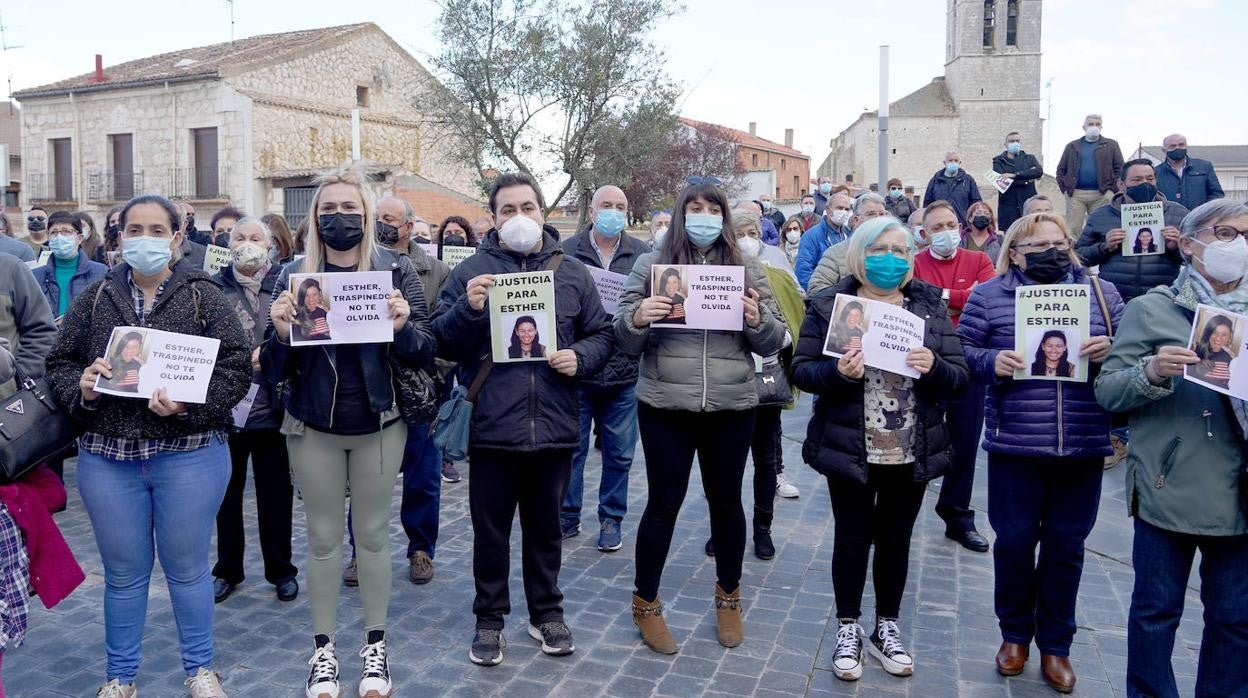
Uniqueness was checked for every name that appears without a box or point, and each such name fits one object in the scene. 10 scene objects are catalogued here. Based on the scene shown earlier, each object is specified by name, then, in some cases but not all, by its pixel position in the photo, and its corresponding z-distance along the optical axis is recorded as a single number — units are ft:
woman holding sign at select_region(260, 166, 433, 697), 13.37
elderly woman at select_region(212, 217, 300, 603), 17.47
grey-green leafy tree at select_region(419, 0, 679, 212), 67.10
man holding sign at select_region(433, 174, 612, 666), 14.21
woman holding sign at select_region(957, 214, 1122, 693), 13.76
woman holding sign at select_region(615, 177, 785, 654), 14.66
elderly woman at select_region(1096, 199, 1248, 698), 11.59
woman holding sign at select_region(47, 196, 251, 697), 12.38
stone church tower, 197.88
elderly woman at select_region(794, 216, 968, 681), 13.84
